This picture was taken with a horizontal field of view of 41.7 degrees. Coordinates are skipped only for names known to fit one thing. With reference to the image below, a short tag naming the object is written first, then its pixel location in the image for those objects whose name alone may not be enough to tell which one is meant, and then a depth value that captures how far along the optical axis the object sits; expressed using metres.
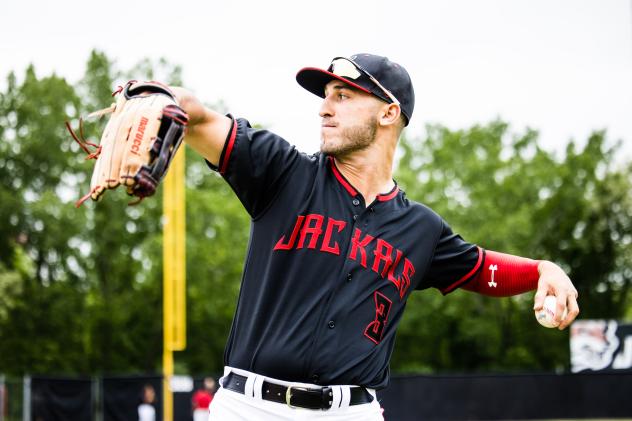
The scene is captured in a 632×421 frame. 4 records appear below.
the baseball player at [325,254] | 3.13
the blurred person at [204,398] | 14.58
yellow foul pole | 17.20
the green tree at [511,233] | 36.16
